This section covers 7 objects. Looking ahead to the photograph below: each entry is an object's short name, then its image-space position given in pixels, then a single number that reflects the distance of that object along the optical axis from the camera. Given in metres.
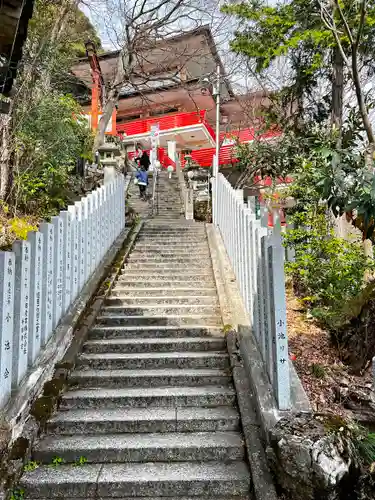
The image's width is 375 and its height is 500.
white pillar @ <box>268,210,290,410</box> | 3.01
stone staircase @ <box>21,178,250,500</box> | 2.72
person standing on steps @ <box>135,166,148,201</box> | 13.83
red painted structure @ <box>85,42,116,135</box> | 17.75
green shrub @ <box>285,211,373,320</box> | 5.32
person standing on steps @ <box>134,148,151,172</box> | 14.52
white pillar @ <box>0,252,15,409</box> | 2.99
